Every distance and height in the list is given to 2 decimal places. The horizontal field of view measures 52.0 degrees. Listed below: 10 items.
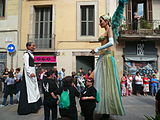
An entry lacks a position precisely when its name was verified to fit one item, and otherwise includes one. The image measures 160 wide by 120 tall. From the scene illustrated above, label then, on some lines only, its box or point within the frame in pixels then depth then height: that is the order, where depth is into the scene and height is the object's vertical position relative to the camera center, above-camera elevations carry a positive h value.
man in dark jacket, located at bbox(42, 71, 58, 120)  3.93 -0.83
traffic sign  13.18 +1.18
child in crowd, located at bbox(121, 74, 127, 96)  10.36 -1.39
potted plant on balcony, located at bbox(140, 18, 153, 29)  12.76 +3.03
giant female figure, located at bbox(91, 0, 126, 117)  3.58 -0.27
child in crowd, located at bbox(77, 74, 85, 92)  10.49 -1.27
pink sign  13.20 +0.30
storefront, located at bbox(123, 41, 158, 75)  12.79 +0.46
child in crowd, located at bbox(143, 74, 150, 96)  10.72 -1.46
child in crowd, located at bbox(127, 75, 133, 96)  10.73 -1.52
